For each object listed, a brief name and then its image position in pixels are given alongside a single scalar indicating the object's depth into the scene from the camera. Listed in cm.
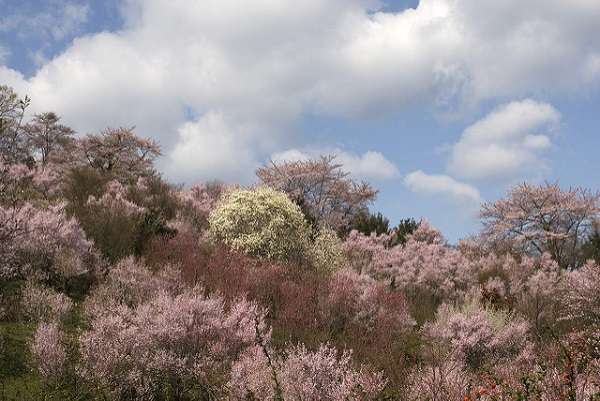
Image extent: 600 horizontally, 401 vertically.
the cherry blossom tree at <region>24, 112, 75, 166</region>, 4166
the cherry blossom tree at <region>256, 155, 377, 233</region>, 3262
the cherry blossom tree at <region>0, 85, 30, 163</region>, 3081
